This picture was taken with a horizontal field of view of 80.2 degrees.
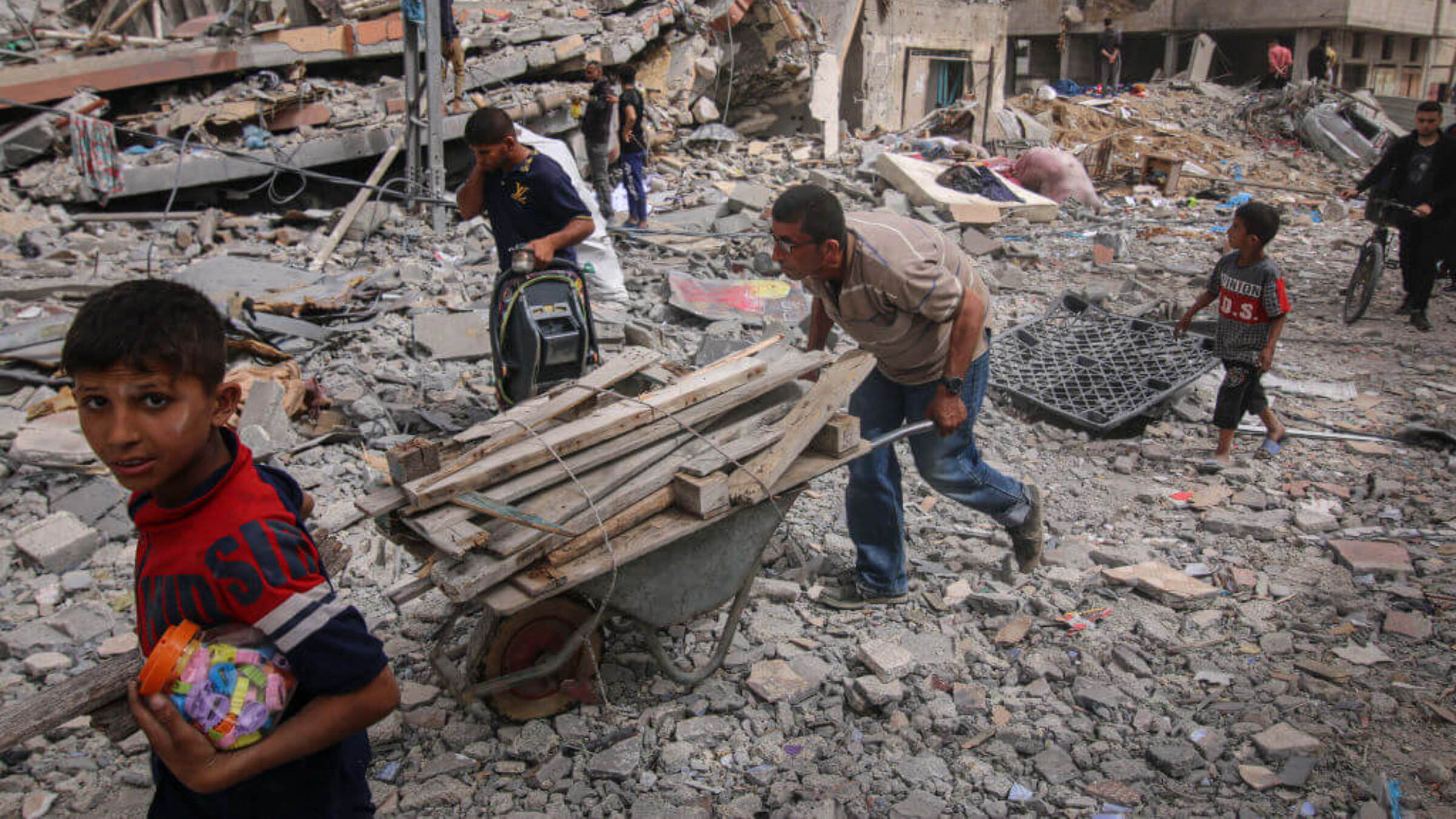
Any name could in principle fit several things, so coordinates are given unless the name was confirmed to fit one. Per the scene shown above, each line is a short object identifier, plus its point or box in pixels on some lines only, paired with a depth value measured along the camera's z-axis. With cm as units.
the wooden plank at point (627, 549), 219
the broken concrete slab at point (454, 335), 607
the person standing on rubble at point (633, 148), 1004
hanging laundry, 893
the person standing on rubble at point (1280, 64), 2245
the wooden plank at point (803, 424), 255
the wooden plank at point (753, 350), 321
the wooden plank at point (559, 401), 265
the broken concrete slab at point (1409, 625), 336
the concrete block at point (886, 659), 309
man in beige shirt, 299
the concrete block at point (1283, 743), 271
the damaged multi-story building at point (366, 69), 973
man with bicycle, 703
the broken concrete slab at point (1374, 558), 381
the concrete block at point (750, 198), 1087
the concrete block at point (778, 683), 303
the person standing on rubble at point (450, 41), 913
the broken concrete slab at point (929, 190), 1138
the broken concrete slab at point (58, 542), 377
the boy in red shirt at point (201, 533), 122
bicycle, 748
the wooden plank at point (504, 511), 221
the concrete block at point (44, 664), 314
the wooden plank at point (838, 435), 281
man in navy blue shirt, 413
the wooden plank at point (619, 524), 231
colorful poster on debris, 712
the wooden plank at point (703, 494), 245
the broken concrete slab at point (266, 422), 462
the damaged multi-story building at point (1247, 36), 2417
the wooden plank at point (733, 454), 252
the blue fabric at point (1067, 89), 2436
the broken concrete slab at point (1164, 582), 363
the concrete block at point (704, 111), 1521
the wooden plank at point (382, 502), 234
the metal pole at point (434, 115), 848
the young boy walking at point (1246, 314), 458
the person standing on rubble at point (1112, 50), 2462
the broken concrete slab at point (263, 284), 642
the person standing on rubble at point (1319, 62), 2236
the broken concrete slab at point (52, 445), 442
